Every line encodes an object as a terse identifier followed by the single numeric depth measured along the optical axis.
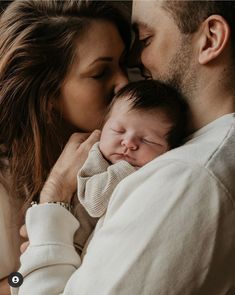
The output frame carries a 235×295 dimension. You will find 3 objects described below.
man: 0.79
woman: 1.15
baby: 0.98
